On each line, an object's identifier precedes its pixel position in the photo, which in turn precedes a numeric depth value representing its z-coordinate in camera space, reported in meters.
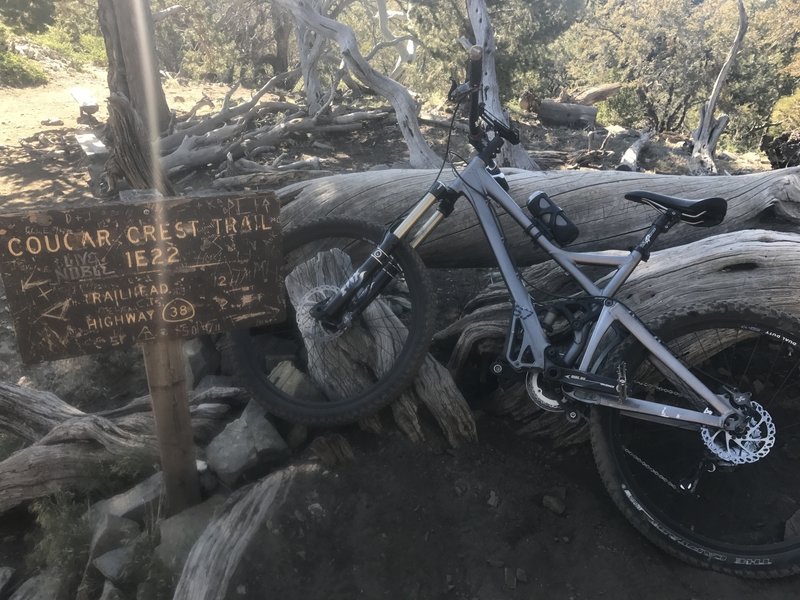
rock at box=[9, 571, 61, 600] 2.82
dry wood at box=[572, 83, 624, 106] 15.63
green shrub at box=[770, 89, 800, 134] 13.93
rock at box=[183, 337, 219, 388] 4.25
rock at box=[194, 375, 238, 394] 3.97
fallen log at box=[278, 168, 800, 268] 4.11
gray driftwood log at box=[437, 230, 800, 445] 3.09
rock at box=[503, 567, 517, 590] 2.49
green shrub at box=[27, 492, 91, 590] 2.89
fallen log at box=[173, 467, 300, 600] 2.45
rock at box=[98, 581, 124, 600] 2.58
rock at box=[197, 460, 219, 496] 3.07
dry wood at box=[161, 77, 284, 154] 9.64
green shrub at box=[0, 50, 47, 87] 15.66
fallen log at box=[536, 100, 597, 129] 12.95
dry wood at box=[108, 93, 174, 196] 4.32
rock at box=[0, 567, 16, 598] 2.98
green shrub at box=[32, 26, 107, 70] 20.52
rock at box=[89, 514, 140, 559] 2.83
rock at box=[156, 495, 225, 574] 2.73
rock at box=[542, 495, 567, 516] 2.80
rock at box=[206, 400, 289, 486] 3.04
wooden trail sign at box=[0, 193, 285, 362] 2.12
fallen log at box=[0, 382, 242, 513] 3.32
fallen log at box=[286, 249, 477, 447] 3.15
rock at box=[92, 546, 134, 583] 2.67
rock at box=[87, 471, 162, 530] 2.99
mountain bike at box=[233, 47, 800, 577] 2.53
